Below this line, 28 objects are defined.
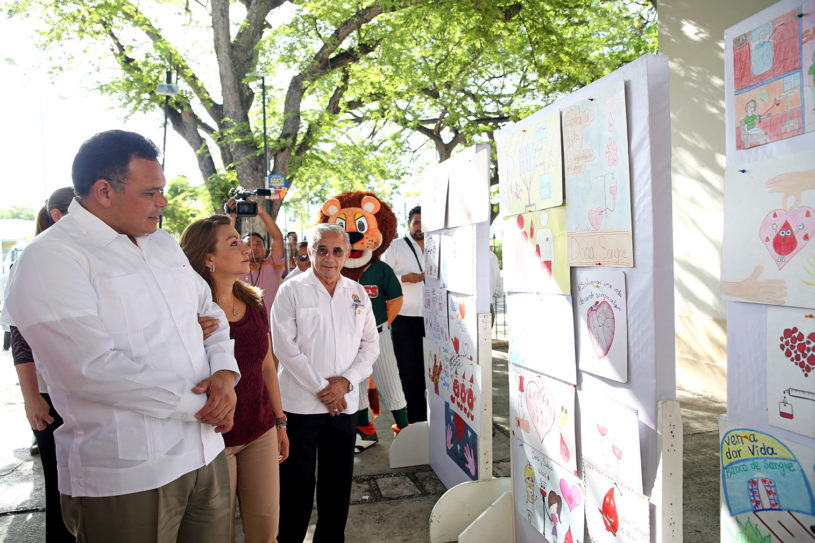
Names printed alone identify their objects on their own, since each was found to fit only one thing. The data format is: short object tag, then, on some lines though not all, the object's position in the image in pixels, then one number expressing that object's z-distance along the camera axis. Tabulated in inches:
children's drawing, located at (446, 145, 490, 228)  127.2
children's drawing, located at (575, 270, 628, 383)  82.7
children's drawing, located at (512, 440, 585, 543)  95.9
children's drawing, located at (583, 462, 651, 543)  79.1
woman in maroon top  98.7
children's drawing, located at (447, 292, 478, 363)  132.7
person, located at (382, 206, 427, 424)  193.5
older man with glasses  112.9
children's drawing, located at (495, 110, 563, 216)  98.7
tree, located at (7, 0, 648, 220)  375.9
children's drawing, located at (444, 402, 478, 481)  134.3
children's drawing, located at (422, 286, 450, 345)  154.9
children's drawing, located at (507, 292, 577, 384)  95.8
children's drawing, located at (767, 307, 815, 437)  70.3
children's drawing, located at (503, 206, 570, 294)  97.7
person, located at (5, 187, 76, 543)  108.7
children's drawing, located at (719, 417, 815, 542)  71.2
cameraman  224.4
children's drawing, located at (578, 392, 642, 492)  79.8
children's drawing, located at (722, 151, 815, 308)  69.8
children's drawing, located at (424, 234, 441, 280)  161.2
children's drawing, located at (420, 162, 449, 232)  154.1
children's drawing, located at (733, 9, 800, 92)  70.6
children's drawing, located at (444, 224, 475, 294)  133.8
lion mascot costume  188.5
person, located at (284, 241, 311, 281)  272.8
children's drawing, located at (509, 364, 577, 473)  96.5
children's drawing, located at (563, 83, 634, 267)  81.4
